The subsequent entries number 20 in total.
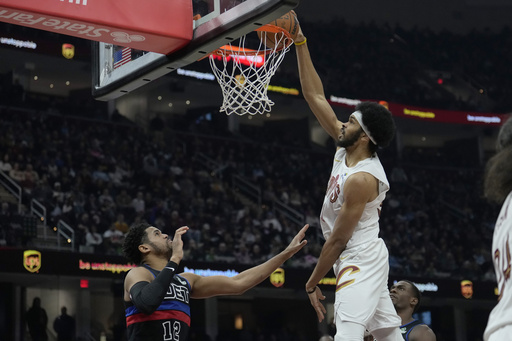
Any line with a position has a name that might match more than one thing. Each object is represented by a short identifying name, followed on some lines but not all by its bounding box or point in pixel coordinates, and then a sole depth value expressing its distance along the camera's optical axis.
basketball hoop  6.37
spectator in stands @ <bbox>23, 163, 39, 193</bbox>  18.72
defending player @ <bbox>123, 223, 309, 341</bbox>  4.48
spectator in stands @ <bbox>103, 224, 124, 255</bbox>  17.23
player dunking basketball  4.67
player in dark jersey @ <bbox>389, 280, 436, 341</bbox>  6.20
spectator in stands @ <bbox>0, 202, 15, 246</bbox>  15.80
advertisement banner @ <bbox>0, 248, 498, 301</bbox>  15.82
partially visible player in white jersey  2.61
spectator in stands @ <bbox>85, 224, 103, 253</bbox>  17.14
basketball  5.98
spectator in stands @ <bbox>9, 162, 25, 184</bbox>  18.83
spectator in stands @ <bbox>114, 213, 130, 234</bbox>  18.05
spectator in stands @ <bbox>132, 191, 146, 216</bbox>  19.30
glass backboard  5.38
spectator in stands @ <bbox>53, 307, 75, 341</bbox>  16.89
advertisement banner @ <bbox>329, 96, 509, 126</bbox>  29.47
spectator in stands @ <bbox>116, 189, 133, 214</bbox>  19.23
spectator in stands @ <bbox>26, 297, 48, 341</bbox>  17.03
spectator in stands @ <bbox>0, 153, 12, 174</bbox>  19.07
